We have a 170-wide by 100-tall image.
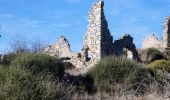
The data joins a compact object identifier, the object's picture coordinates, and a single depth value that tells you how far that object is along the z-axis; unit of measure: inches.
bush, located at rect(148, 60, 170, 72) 776.0
